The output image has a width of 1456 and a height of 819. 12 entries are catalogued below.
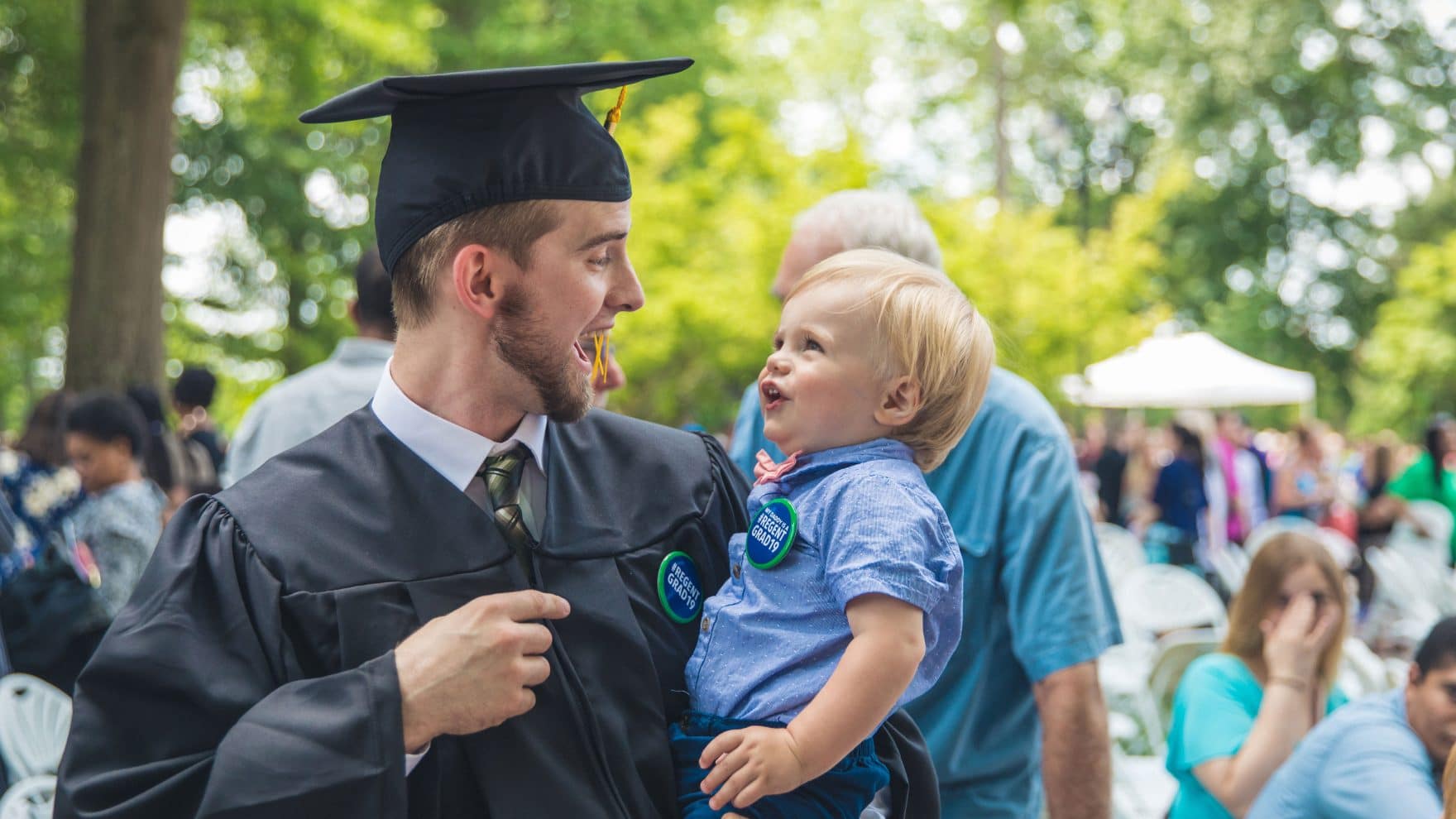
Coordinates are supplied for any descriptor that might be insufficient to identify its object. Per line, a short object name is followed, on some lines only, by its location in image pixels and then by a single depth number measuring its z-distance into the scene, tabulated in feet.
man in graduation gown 5.33
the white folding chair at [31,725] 12.66
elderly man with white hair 8.89
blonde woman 12.59
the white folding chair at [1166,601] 25.36
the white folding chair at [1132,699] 19.65
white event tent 43.62
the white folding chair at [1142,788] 16.84
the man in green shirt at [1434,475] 35.58
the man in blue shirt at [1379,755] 11.12
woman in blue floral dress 17.79
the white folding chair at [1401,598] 26.86
